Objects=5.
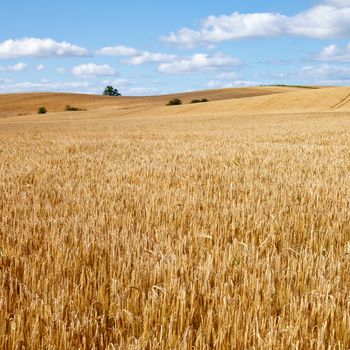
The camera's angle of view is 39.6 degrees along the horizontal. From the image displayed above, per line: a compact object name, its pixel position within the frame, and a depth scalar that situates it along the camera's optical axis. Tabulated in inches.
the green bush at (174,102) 3245.1
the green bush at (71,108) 3321.9
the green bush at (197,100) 3259.8
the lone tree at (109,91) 5378.9
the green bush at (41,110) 3196.4
